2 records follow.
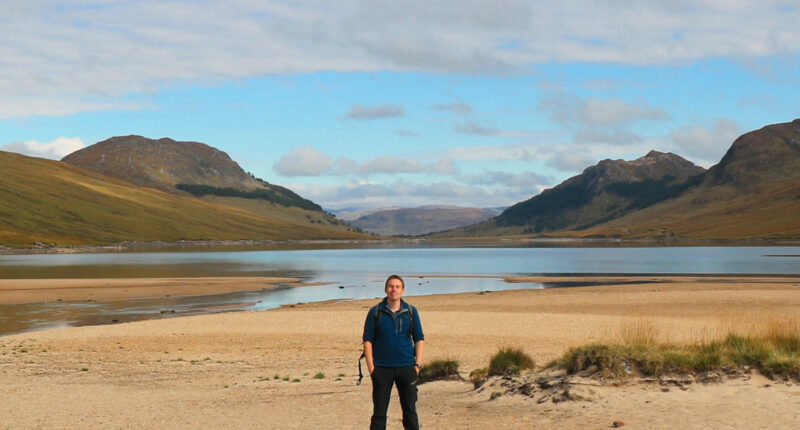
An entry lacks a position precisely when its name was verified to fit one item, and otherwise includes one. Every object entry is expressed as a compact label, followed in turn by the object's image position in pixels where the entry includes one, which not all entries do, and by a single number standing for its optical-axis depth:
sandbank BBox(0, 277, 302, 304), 63.00
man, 12.21
